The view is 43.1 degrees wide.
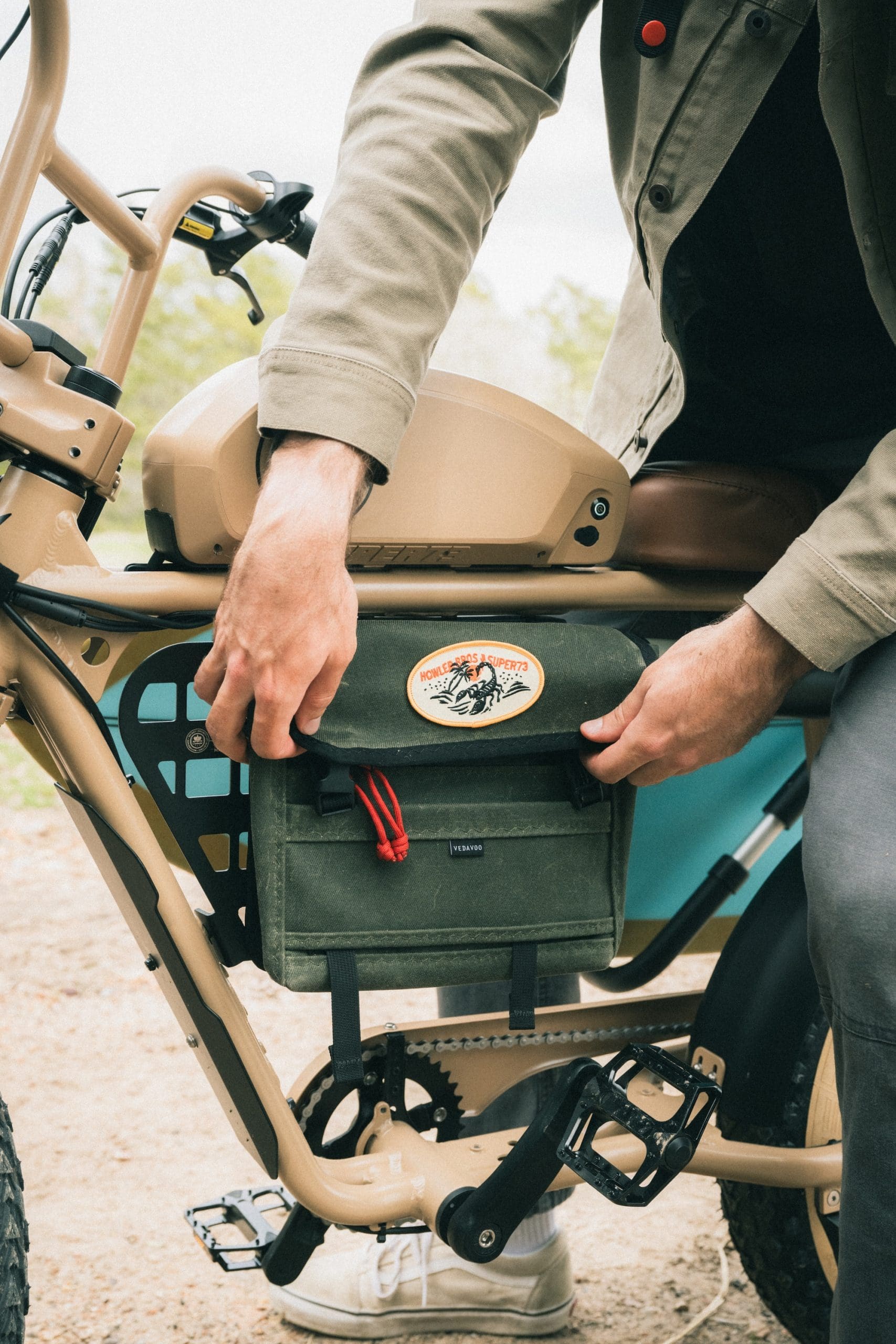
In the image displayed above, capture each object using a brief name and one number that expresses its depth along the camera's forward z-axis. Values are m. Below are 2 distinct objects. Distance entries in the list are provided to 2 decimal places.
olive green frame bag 1.02
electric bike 0.99
